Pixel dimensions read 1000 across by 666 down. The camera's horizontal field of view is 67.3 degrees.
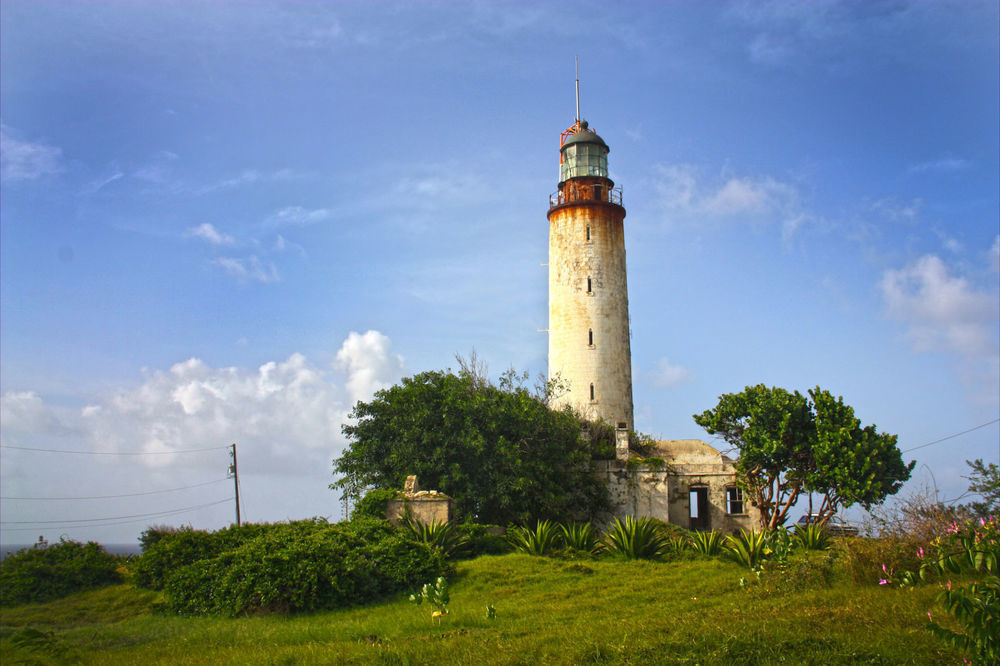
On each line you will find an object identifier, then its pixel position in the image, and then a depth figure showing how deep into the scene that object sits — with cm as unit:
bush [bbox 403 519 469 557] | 1686
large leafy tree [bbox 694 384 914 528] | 2181
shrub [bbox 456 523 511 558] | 1772
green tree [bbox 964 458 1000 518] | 2141
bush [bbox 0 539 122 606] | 1728
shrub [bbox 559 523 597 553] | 1733
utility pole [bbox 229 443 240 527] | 3350
